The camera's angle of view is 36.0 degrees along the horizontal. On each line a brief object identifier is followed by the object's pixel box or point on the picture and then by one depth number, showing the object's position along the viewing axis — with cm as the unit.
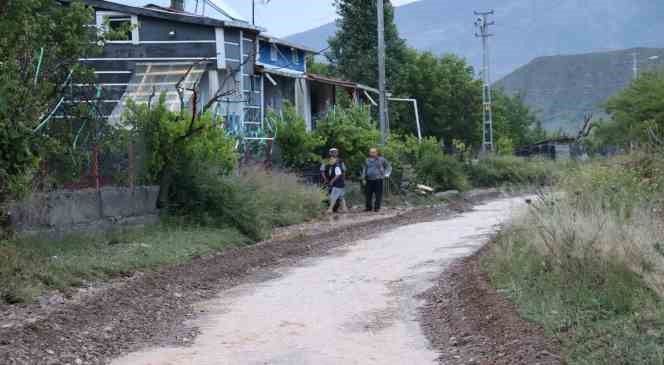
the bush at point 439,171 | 3812
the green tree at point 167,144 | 2012
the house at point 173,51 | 3203
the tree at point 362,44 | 5416
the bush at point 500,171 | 4422
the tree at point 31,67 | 1368
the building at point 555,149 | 5675
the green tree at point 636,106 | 5491
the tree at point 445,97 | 6606
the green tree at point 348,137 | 3222
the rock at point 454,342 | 1015
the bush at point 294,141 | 2992
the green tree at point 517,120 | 8625
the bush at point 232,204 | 2059
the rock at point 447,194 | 3622
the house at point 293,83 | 3678
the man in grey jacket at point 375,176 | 2822
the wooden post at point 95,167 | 1800
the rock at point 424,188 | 3569
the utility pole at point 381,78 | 3428
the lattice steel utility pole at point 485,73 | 5859
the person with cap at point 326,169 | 2769
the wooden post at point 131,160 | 1928
